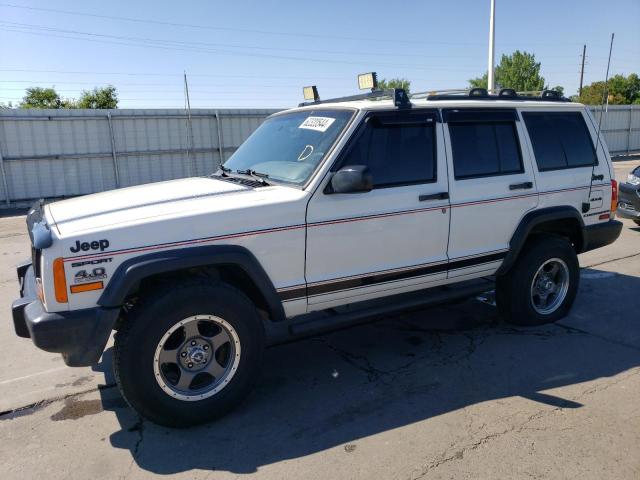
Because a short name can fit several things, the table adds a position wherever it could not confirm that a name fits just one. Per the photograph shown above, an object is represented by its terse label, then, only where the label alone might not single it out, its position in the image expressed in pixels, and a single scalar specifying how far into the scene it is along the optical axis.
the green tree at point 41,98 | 45.59
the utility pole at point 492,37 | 21.23
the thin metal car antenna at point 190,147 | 17.25
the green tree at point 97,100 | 44.22
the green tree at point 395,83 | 74.94
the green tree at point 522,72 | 65.12
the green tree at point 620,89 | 75.50
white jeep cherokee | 3.15
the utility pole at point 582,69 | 57.22
